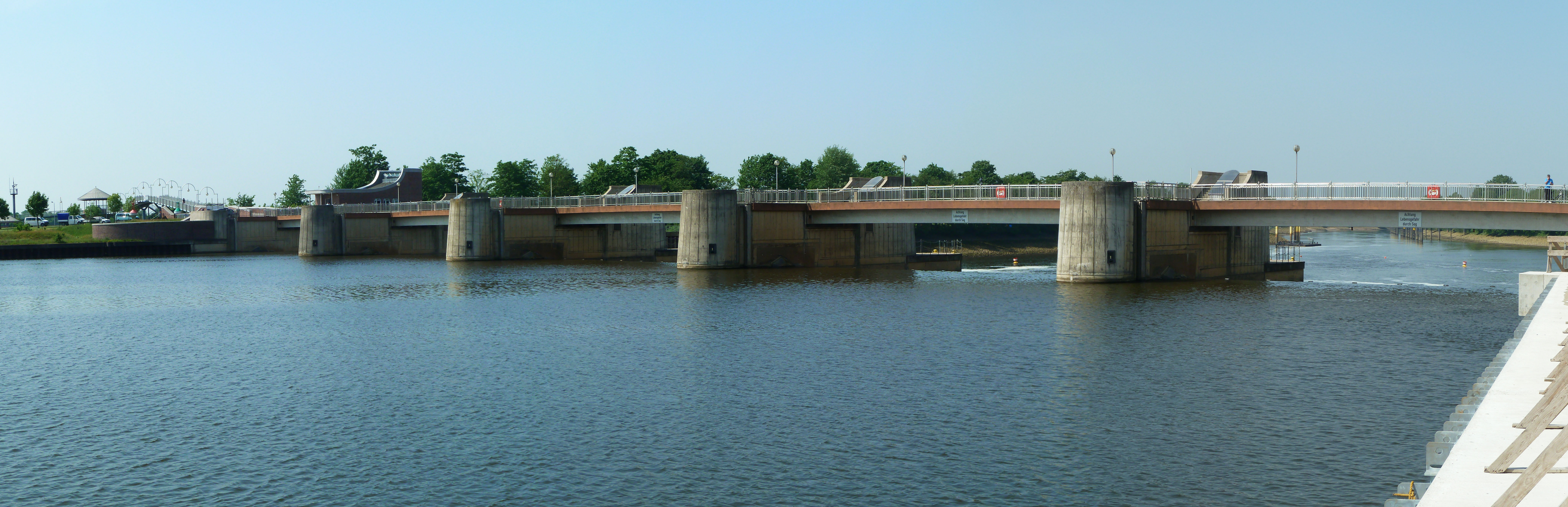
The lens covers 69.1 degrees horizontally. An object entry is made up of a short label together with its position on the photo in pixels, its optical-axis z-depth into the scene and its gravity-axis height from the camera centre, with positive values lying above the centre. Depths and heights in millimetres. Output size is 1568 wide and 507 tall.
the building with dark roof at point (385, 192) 170500 +6276
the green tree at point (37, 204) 186625 +4190
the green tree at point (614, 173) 191500 +10142
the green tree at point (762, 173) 191250 +10358
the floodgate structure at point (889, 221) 66688 +978
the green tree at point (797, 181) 195250 +9215
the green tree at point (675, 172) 185125 +10346
